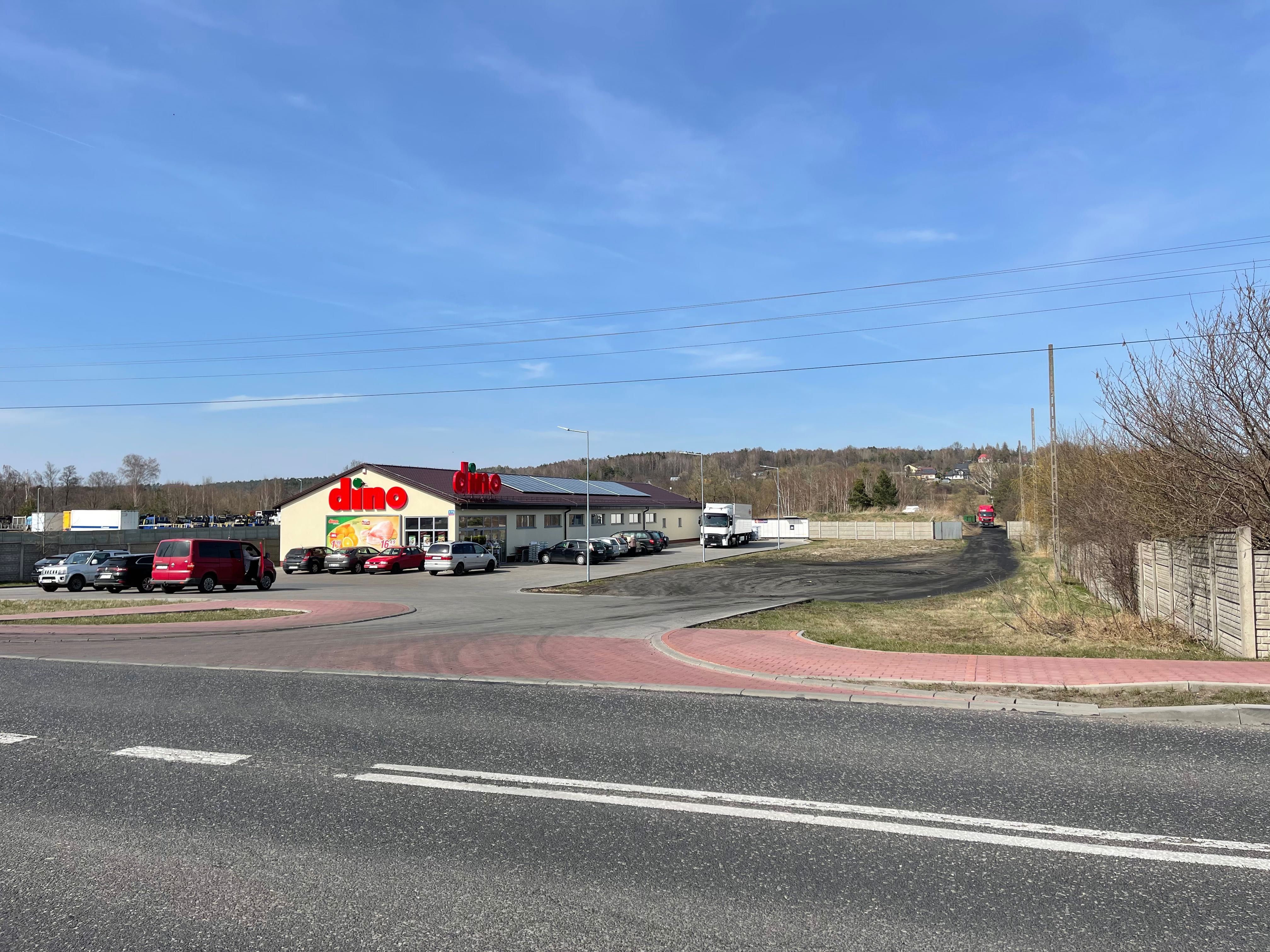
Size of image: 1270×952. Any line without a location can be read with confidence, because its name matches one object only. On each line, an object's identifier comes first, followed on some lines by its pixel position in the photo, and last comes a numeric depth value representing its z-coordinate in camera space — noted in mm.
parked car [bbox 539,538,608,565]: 49719
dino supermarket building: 49594
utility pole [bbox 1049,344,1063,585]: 31516
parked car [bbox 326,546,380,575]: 45344
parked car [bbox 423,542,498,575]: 42875
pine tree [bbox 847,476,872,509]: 124188
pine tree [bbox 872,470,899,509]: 125312
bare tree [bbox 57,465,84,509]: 135125
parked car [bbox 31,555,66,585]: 39000
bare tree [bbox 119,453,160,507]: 153625
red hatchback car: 44594
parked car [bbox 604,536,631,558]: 54625
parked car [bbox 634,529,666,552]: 61906
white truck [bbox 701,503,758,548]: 66625
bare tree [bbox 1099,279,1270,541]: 12680
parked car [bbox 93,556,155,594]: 32969
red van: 30781
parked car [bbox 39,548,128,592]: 33750
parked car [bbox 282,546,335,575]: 45938
